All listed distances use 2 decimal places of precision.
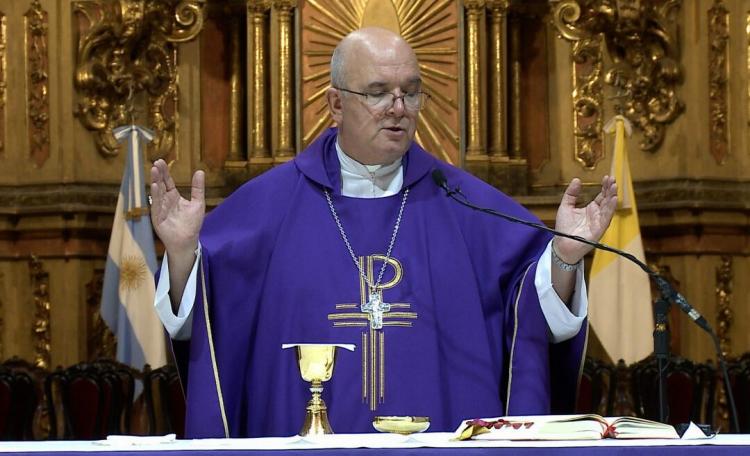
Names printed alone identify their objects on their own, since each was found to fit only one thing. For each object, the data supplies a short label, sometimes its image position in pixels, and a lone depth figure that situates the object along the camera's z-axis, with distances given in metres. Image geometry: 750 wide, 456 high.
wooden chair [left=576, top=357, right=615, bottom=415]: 8.14
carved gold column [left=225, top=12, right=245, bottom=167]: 11.46
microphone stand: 3.95
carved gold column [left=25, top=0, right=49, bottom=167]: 11.02
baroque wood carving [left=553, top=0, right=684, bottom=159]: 10.87
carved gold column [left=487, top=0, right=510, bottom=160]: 11.21
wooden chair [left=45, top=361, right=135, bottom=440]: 8.09
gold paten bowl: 3.92
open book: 3.81
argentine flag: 10.07
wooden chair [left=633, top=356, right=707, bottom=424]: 7.98
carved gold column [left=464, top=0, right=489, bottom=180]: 11.08
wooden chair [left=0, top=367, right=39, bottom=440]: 7.89
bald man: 4.93
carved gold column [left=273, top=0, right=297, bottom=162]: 11.09
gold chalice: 4.16
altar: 3.57
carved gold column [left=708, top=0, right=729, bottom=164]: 10.81
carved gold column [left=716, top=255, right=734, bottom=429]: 10.42
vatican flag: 10.03
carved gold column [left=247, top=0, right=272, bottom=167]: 11.22
